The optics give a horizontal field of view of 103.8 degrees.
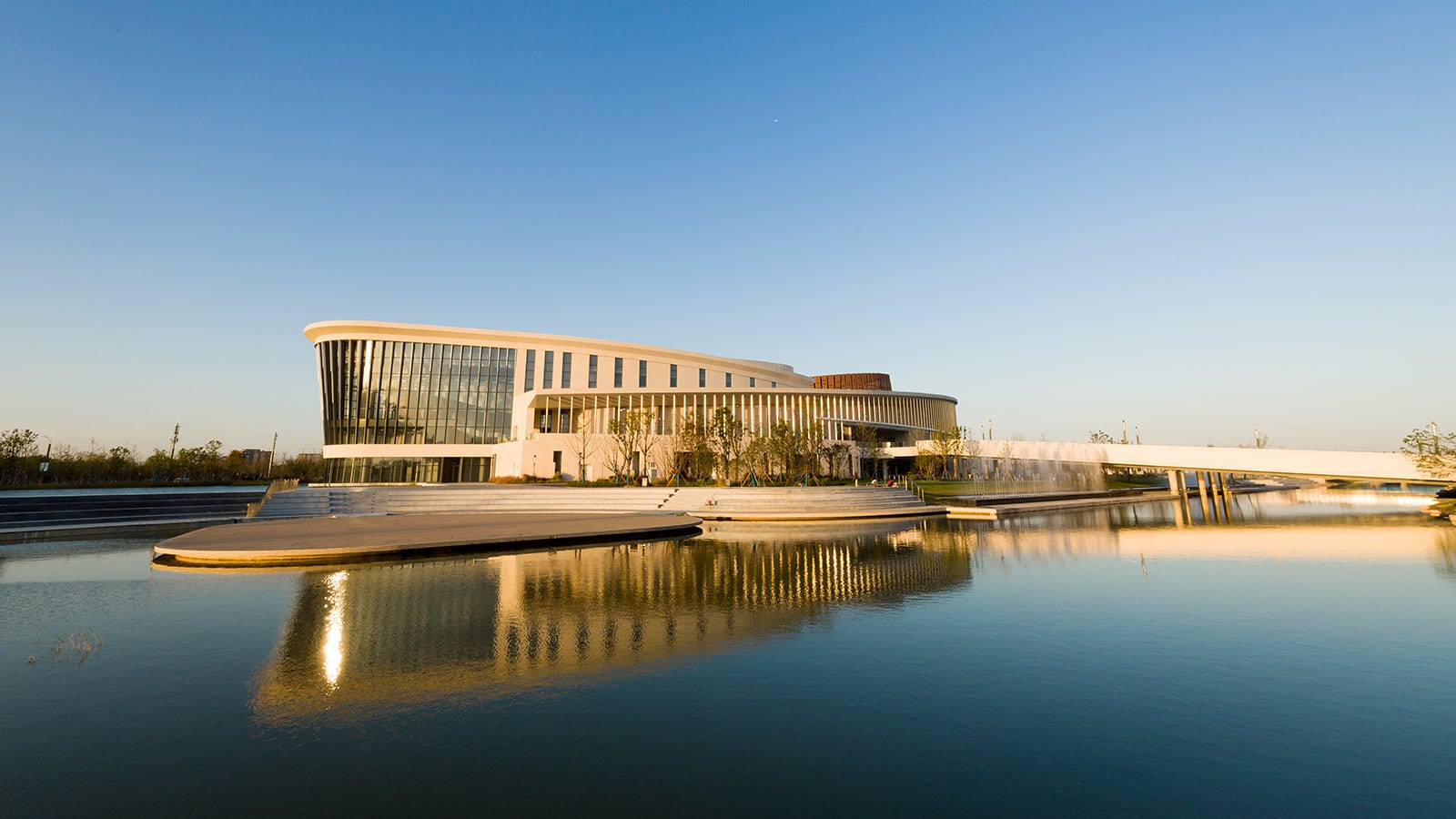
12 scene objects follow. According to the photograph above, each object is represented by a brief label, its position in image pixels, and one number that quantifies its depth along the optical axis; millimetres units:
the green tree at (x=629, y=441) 52969
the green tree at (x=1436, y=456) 36906
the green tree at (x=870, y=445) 65375
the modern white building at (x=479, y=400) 60531
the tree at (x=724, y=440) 51719
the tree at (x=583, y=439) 55781
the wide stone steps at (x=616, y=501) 35594
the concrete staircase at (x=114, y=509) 27102
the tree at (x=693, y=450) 51469
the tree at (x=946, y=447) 63281
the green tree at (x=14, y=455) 56188
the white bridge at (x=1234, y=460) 38719
